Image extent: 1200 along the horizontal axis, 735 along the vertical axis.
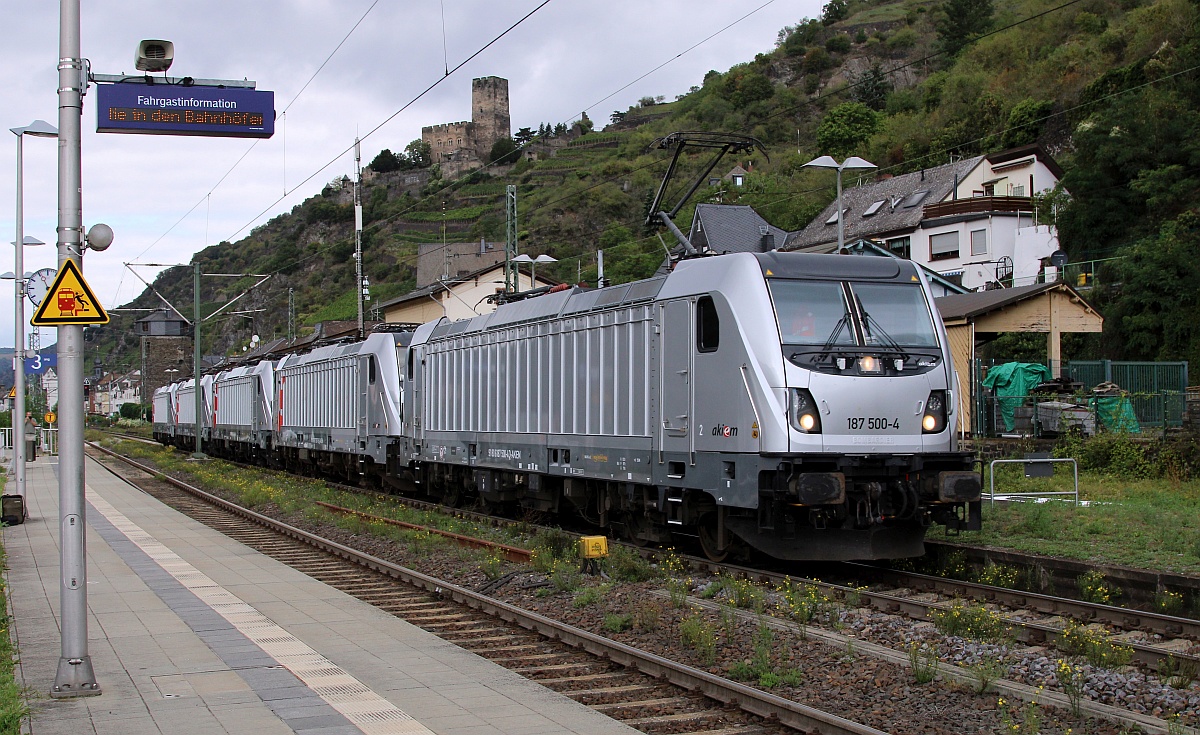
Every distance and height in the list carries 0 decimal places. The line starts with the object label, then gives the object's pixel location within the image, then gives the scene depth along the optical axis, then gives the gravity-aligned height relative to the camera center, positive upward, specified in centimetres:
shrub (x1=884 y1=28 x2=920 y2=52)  14262 +4545
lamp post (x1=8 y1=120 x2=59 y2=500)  2475 +242
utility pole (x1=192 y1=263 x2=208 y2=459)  4281 +301
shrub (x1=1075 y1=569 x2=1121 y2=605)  1109 -185
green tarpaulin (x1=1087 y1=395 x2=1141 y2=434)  2442 -25
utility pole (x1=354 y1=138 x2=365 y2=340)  3550 +605
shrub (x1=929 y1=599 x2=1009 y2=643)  905 -177
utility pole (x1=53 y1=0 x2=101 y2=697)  782 +7
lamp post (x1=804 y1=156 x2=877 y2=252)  2367 +514
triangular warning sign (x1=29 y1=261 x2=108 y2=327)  802 +80
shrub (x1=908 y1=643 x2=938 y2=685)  775 -181
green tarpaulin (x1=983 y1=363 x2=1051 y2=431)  2742 +53
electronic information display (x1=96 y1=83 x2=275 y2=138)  1155 +318
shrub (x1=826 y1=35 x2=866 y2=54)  14738 +4653
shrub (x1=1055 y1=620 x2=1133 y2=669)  805 -178
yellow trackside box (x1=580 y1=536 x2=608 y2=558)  1298 -157
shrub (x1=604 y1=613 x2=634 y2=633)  1002 -188
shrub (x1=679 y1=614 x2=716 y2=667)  873 -179
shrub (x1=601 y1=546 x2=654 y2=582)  1252 -176
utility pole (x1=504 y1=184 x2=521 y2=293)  3328 +548
